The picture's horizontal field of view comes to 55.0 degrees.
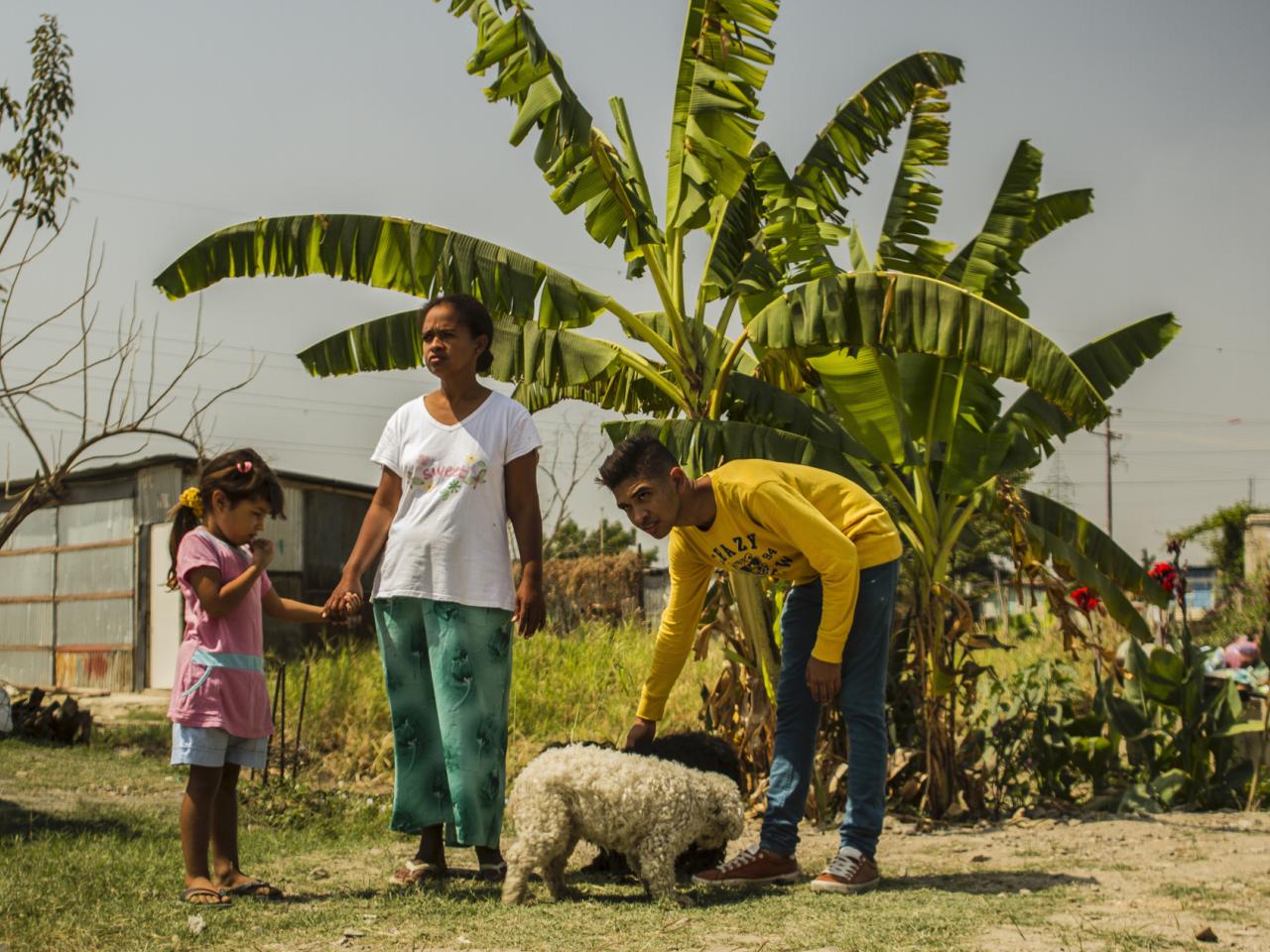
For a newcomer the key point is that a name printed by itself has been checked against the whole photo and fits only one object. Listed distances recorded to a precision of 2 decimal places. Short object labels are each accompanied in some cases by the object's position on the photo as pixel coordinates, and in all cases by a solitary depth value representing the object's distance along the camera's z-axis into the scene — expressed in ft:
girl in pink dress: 13.12
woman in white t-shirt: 13.75
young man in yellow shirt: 13.14
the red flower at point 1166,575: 23.12
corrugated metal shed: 53.06
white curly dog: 12.62
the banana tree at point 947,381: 20.26
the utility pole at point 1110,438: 147.54
